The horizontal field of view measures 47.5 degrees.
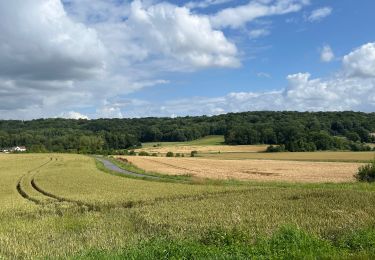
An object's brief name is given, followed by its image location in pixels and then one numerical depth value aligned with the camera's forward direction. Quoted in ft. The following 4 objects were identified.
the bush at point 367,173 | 130.31
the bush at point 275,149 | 481.05
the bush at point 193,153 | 460.38
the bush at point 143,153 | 479.41
